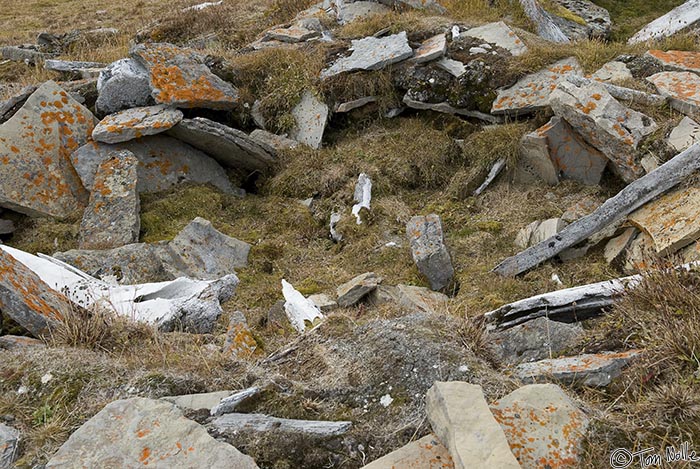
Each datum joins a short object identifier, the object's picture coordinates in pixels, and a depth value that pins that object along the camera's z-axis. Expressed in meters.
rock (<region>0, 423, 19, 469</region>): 2.62
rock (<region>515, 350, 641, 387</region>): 2.99
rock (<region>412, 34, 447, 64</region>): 7.91
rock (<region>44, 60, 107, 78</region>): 9.66
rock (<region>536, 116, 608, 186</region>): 6.36
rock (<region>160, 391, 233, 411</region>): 2.98
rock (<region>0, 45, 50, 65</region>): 12.05
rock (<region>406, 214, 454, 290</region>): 5.54
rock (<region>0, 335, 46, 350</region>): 3.65
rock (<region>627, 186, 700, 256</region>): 4.75
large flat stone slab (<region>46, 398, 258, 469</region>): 2.46
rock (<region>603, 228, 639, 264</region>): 5.21
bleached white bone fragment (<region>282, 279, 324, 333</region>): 4.68
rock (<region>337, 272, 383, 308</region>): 5.18
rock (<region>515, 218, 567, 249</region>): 5.70
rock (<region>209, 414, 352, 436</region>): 2.74
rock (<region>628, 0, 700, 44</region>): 8.91
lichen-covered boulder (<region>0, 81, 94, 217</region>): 6.88
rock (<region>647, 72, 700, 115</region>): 6.23
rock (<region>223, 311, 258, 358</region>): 3.90
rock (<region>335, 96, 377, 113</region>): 8.16
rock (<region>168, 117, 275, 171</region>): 7.29
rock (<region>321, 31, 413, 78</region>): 8.02
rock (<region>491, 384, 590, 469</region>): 2.40
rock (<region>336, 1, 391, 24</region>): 10.32
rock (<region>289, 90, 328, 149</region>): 8.11
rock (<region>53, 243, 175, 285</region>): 5.69
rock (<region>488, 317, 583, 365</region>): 3.51
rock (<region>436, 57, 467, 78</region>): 7.73
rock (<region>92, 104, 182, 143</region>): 7.28
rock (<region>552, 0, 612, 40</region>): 9.96
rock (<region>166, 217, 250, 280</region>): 5.95
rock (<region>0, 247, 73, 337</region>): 3.91
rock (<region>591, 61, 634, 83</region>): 7.11
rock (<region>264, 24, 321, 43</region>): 9.60
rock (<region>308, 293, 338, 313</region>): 5.16
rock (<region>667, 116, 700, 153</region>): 5.67
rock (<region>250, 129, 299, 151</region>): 7.97
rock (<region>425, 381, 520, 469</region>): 2.21
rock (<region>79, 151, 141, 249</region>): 6.42
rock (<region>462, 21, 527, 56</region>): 7.96
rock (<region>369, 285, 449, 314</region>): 4.82
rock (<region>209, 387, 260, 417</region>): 2.93
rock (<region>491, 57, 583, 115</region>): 7.09
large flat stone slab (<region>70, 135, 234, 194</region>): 7.25
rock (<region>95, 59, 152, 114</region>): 7.90
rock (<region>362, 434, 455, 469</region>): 2.35
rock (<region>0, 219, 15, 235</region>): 6.89
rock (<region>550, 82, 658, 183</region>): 6.01
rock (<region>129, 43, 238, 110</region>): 7.65
